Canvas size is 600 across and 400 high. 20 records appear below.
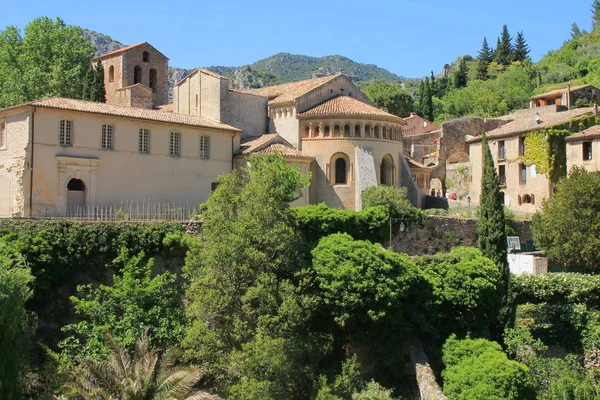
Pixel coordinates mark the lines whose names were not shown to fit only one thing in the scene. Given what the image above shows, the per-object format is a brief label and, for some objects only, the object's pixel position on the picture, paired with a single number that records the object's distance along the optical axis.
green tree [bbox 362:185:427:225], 35.50
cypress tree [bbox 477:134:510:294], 29.98
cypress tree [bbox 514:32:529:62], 115.94
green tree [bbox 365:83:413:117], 87.69
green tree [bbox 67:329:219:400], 21.19
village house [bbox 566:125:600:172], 44.38
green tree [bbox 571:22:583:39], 134.07
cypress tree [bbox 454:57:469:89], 112.69
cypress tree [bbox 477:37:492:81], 112.00
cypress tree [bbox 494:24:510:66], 114.50
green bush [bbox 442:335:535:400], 23.12
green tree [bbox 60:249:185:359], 23.22
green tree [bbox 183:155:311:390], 22.81
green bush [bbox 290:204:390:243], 29.88
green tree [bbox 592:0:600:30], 137.62
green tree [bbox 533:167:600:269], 34.41
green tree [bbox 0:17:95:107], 49.72
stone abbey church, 31.16
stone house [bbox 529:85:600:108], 67.12
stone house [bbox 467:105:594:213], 48.84
